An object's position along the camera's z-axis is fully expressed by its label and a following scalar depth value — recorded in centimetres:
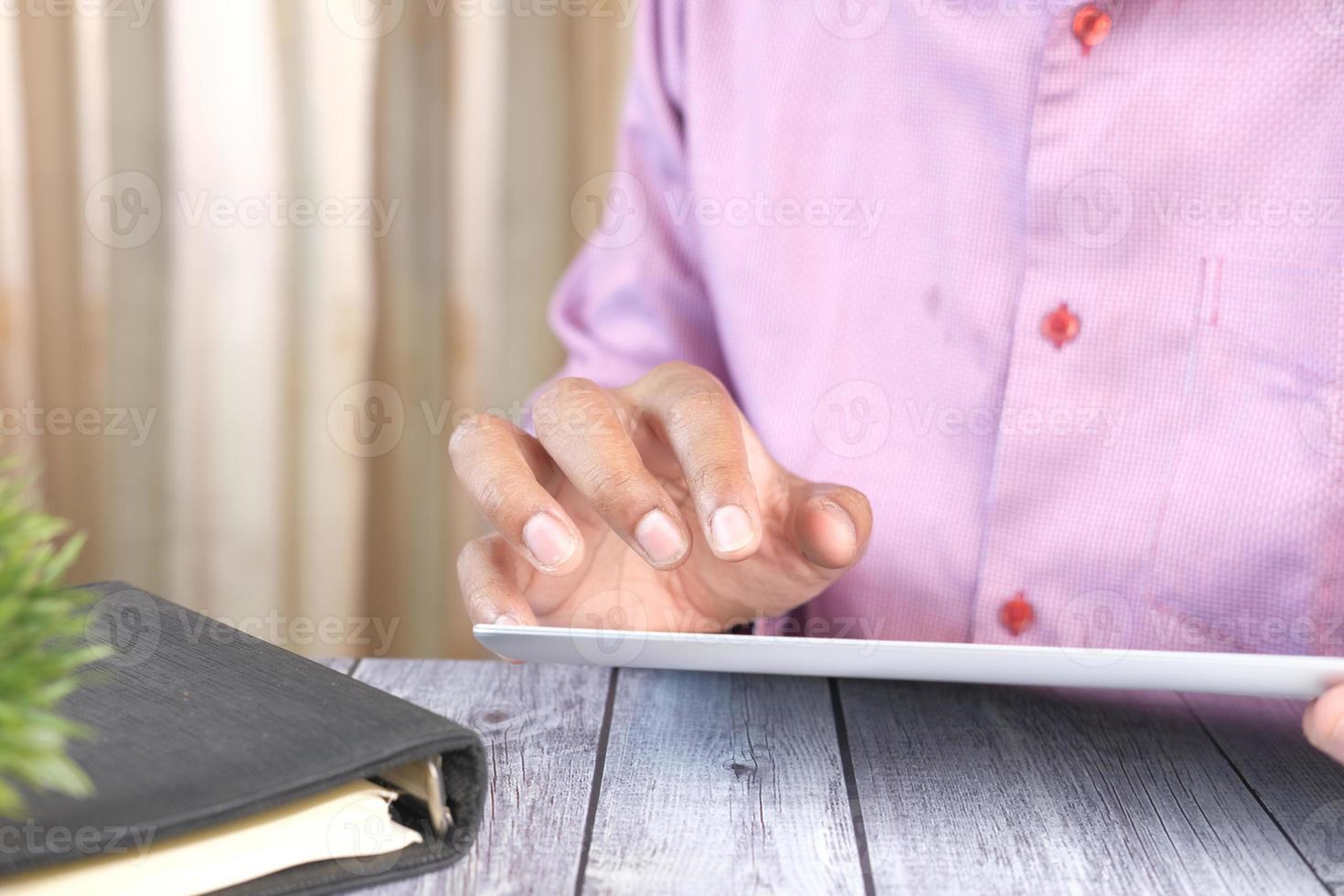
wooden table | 77
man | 91
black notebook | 73
